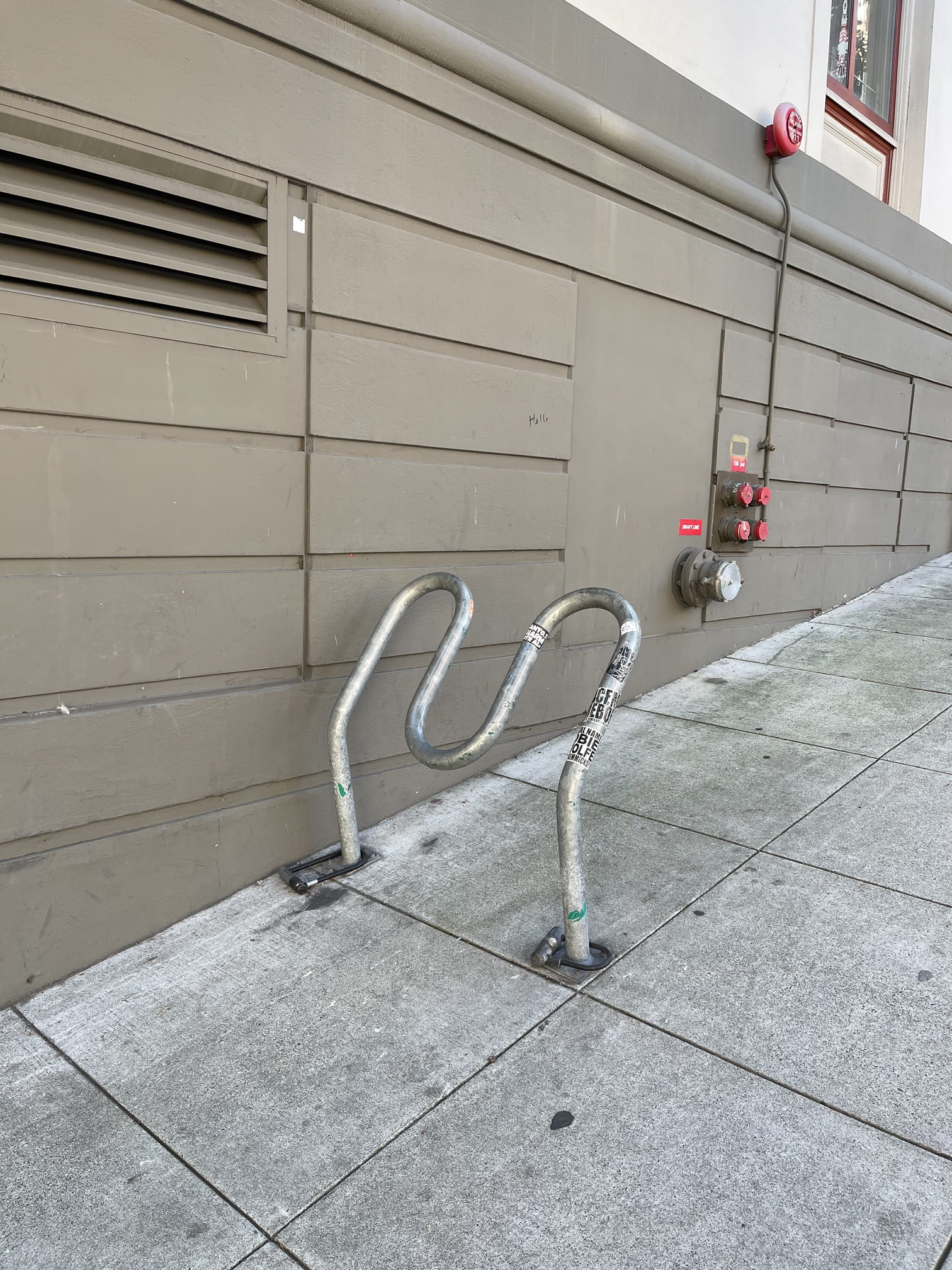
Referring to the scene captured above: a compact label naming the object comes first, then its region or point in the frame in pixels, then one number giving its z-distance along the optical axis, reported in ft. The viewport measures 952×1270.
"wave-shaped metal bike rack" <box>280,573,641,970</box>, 8.44
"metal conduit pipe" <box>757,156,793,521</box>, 17.79
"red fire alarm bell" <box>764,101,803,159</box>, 17.04
